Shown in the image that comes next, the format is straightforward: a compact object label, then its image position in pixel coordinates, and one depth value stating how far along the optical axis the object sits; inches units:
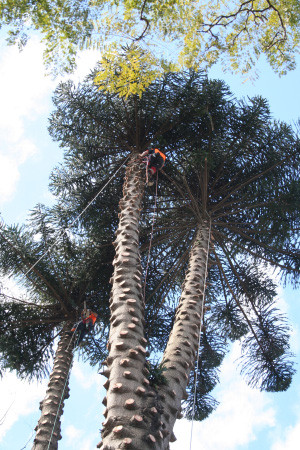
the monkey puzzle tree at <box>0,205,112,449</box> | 313.0
